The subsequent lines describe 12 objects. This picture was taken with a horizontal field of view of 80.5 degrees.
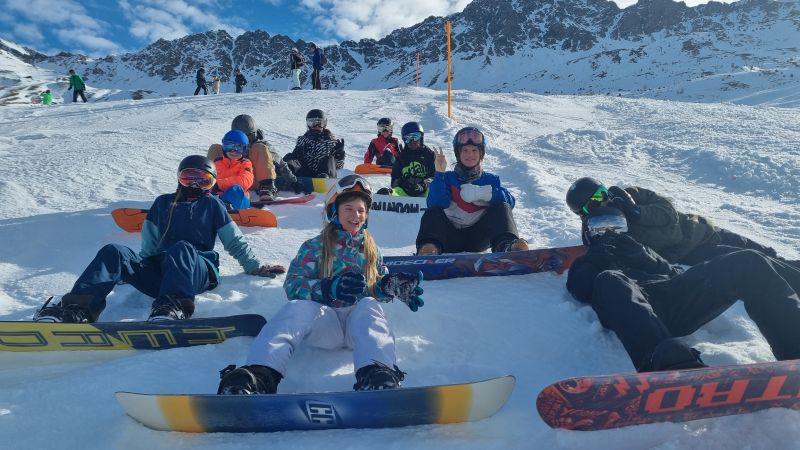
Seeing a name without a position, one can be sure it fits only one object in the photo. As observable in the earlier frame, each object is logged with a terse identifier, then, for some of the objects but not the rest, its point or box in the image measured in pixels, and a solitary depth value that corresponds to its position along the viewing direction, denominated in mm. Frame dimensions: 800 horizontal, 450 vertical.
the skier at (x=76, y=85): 23547
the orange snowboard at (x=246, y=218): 5723
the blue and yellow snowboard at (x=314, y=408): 2088
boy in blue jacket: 4840
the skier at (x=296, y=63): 23436
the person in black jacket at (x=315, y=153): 8727
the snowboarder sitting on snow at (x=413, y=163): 7934
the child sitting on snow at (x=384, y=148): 10250
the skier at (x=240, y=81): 29844
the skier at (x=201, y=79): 28609
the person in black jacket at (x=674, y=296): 2322
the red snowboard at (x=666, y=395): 1940
